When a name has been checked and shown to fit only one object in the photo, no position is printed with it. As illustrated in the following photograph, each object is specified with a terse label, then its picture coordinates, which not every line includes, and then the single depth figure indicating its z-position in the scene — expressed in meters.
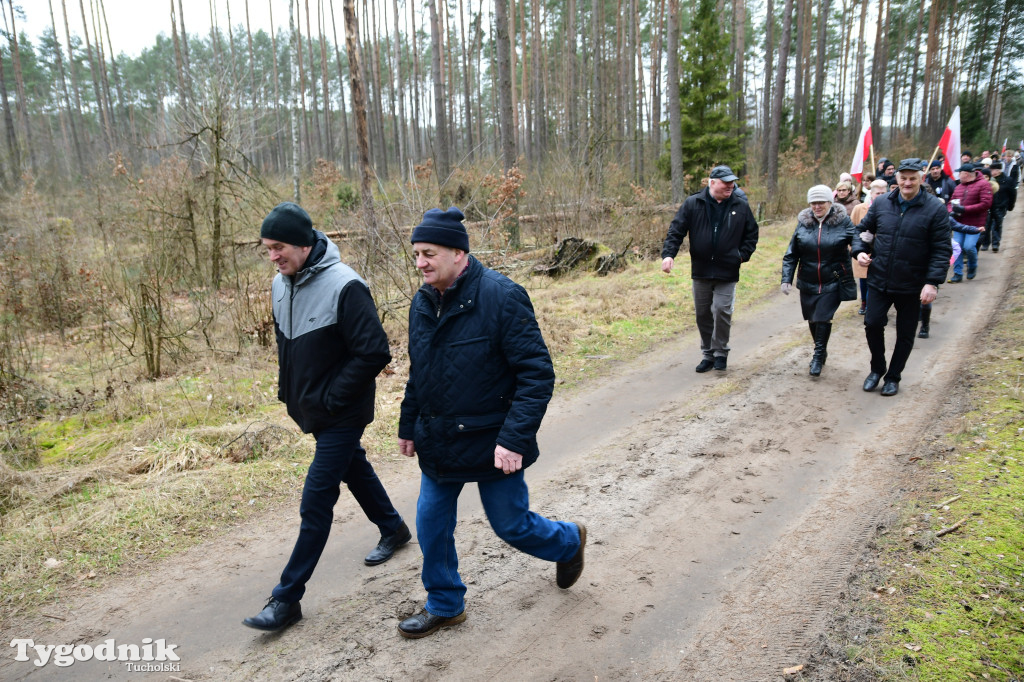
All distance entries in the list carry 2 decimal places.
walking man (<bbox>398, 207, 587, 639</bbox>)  2.96
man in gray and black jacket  3.30
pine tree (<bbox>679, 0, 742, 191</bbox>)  22.30
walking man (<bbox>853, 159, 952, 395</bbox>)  6.03
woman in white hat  6.89
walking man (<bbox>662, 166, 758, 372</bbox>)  7.17
